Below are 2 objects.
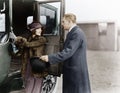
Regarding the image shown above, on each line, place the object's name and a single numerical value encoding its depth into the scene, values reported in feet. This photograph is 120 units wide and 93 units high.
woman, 5.43
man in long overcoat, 4.91
